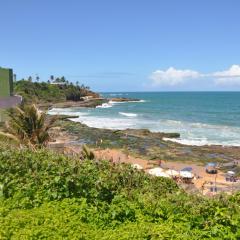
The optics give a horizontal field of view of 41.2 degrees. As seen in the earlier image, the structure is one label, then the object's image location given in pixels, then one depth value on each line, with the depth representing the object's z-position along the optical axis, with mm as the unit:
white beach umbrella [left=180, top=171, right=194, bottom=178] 14764
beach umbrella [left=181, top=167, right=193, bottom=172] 16522
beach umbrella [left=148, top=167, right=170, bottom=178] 14647
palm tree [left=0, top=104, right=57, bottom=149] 12943
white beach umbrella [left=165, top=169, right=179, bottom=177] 15287
